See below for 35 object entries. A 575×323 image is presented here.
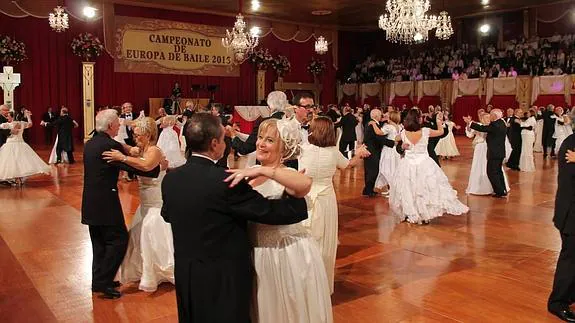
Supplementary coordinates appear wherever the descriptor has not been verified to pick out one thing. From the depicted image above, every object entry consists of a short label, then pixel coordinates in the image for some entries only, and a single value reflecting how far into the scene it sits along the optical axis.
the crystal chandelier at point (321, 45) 16.81
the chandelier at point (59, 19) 12.87
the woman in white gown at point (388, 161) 8.09
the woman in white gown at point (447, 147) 12.98
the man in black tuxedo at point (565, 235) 3.23
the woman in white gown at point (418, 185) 6.14
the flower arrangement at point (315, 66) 21.48
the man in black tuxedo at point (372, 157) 7.84
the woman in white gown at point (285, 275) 2.22
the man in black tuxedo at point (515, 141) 11.09
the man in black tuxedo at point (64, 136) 11.64
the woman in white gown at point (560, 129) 13.54
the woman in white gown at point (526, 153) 11.03
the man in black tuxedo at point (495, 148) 7.88
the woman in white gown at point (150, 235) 3.97
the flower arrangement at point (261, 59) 19.39
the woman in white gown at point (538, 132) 14.41
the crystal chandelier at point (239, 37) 12.56
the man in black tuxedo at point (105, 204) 3.62
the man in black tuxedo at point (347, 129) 11.34
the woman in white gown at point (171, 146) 8.29
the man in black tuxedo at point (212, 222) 2.00
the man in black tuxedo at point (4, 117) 8.43
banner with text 17.16
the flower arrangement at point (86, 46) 15.64
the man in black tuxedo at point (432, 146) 8.35
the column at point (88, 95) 16.11
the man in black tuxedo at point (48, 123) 14.07
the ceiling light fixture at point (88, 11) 12.65
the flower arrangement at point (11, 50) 14.30
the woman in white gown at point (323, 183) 3.57
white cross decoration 11.05
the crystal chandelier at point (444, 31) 11.91
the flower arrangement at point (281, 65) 19.86
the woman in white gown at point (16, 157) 8.40
